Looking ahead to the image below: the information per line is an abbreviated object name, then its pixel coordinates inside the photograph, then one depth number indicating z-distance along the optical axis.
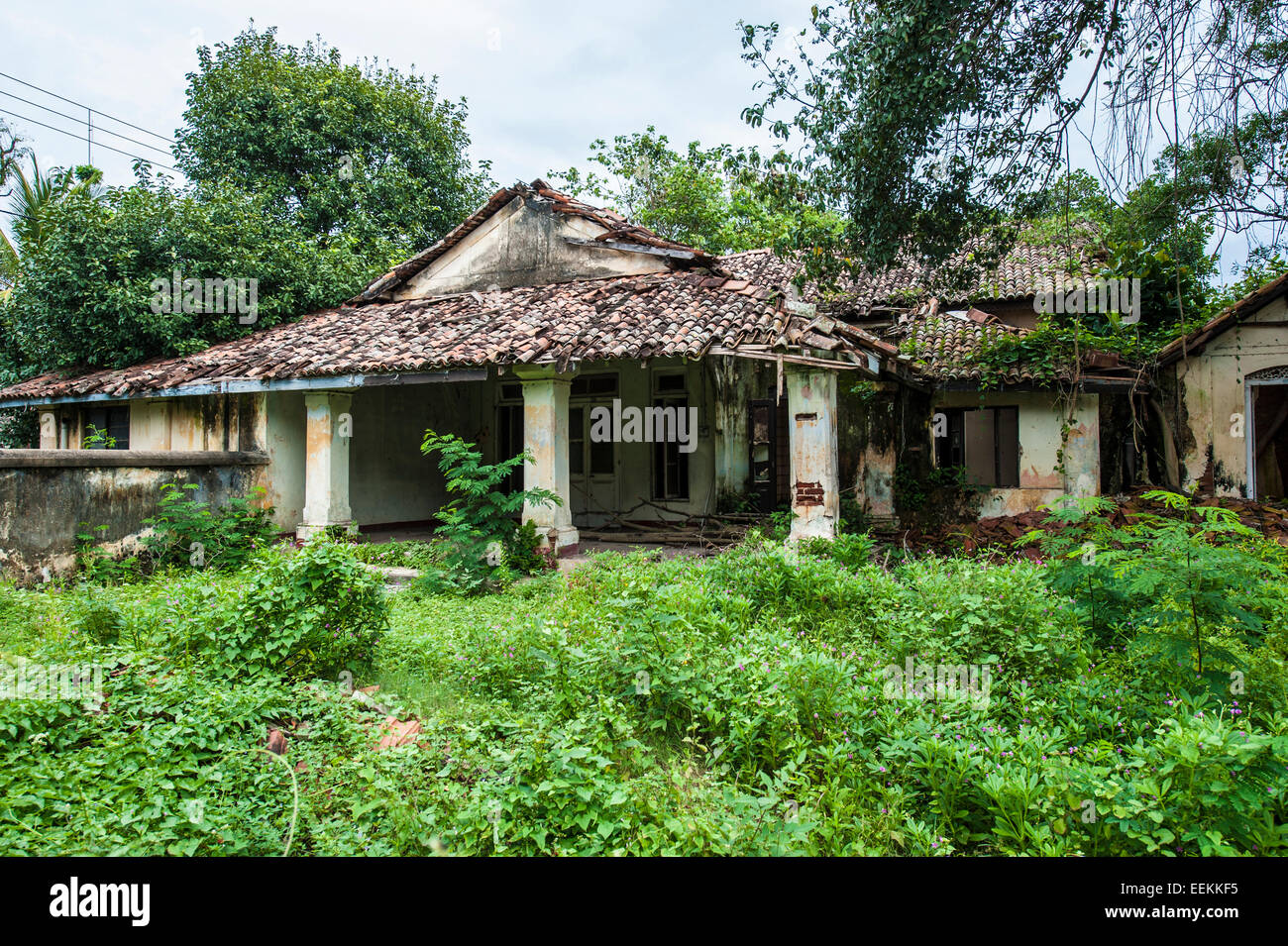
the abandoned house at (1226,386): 10.52
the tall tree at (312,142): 17.62
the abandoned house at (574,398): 8.87
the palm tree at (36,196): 14.00
